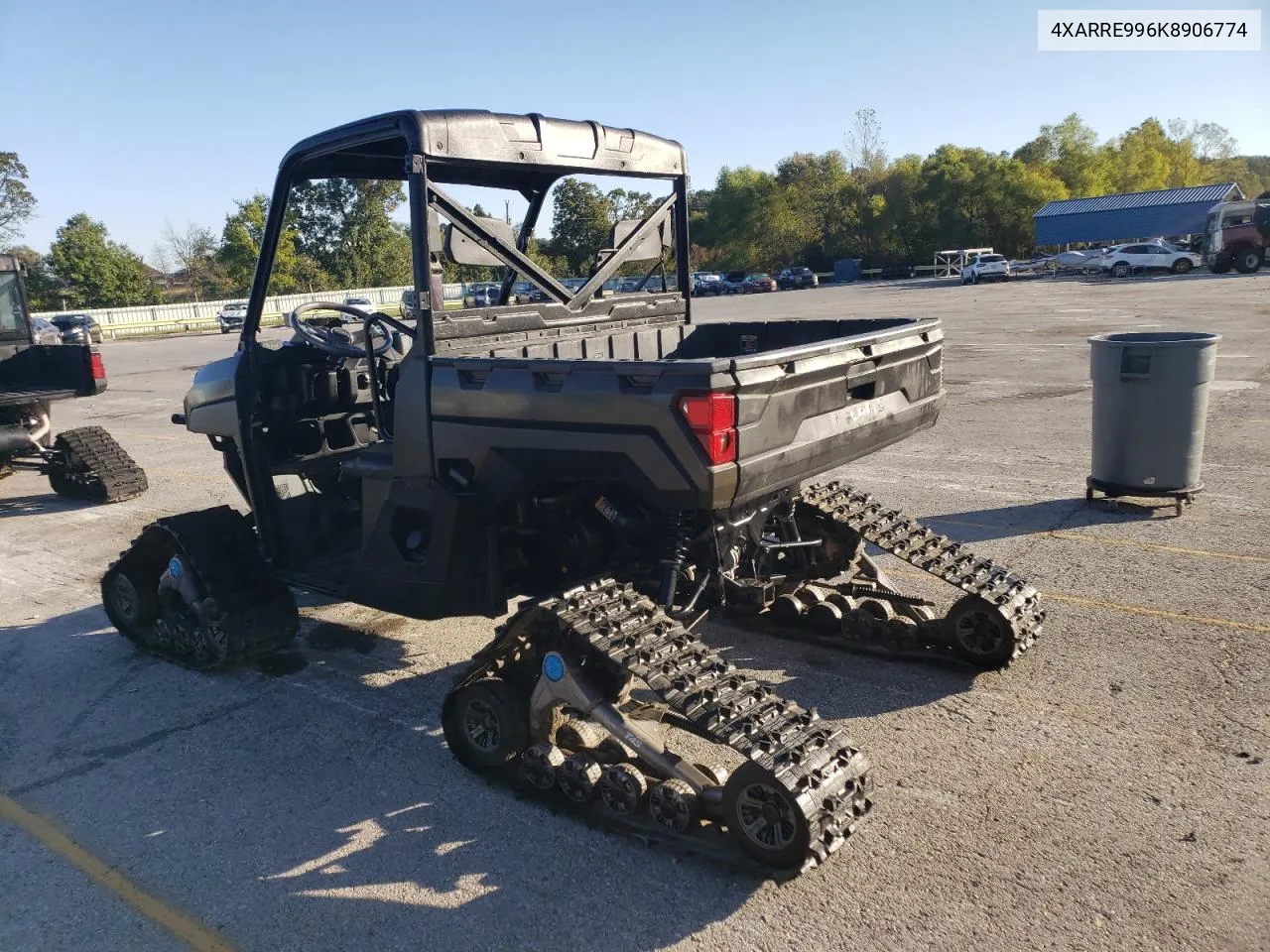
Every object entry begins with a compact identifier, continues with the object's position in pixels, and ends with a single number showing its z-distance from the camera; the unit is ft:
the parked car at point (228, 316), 148.62
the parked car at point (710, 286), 194.18
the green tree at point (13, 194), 198.70
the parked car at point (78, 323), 130.33
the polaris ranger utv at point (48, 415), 32.24
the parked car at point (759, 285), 187.11
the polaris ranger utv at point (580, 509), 11.08
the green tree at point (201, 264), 256.52
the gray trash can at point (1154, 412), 23.15
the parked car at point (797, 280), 192.34
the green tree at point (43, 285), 199.41
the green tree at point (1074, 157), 236.84
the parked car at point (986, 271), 148.87
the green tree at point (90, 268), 204.03
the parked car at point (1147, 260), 129.29
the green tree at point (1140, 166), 253.03
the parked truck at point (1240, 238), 121.29
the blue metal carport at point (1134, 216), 179.73
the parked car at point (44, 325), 112.78
